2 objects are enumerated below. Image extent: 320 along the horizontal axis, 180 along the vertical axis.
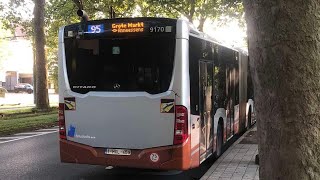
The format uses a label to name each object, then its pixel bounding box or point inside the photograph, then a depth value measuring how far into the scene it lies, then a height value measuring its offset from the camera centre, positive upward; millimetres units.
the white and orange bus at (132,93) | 7570 -195
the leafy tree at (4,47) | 63753 +5294
